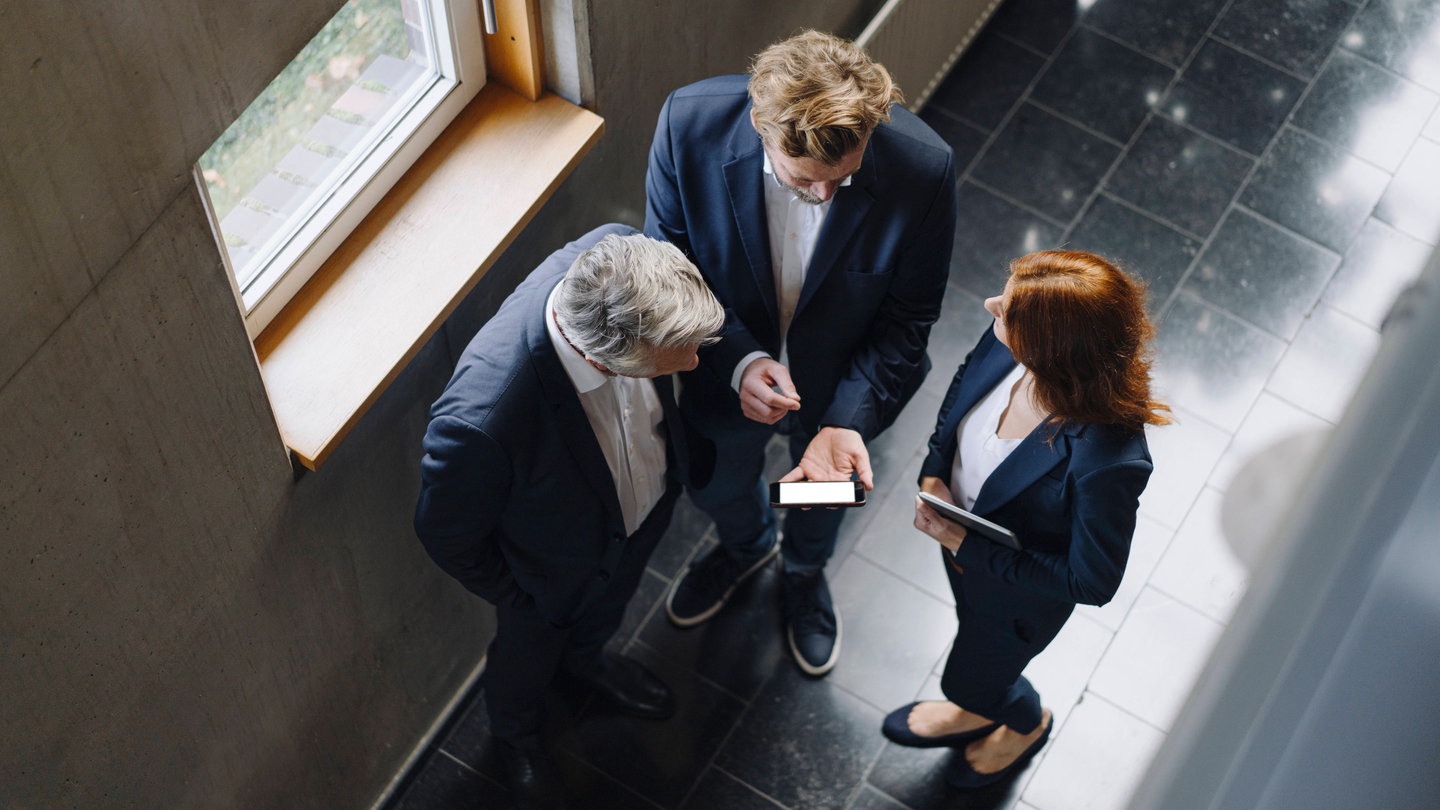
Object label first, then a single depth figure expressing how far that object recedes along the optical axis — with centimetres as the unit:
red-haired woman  246
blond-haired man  256
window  251
